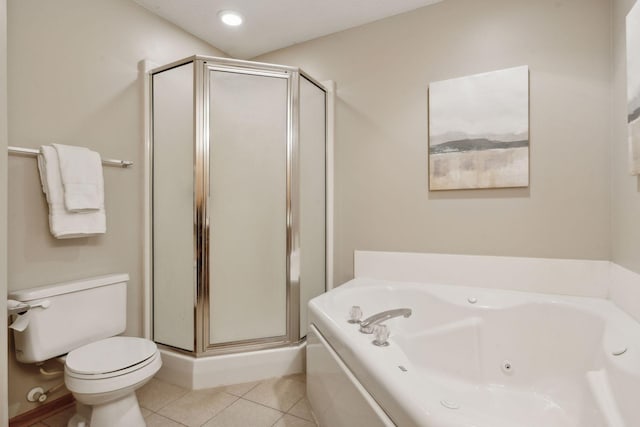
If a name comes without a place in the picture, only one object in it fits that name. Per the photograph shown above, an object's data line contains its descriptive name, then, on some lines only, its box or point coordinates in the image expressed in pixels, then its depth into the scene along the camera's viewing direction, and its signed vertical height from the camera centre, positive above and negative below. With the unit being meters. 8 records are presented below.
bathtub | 0.98 -0.61
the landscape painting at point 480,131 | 1.91 +0.52
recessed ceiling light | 2.28 +1.44
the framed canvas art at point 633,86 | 1.33 +0.55
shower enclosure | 2.02 +0.05
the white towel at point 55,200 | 1.63 +0.07
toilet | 1.40 -0.69
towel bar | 1.54 +0.31
